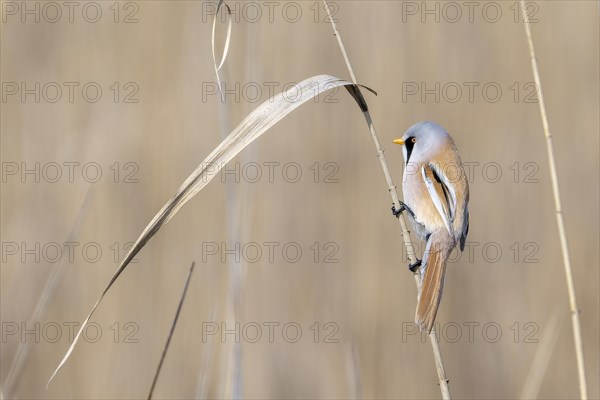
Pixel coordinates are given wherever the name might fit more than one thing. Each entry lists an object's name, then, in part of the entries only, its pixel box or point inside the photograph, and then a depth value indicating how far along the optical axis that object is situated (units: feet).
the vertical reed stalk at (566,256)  18.83
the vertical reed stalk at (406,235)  18.89
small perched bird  19.36
